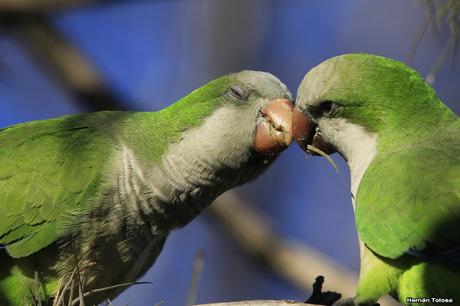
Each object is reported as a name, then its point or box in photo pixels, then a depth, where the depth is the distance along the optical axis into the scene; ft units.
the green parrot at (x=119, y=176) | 25.55
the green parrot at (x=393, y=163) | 20.74
